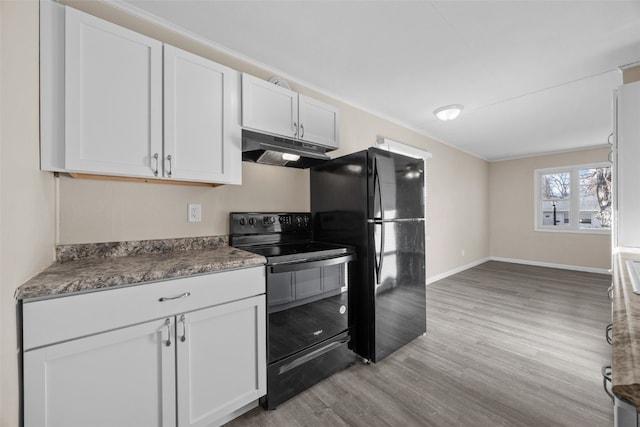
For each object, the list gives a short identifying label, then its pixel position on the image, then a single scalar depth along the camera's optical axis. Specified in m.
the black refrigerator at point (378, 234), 2.03
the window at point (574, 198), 4.99
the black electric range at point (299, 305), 1.60
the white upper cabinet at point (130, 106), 1.23
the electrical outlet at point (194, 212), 1.88
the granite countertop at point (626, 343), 0.42
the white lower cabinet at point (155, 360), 0.99
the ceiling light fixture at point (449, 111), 2.94
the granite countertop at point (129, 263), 1.02
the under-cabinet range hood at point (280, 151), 1.79
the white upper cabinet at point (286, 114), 1.85
